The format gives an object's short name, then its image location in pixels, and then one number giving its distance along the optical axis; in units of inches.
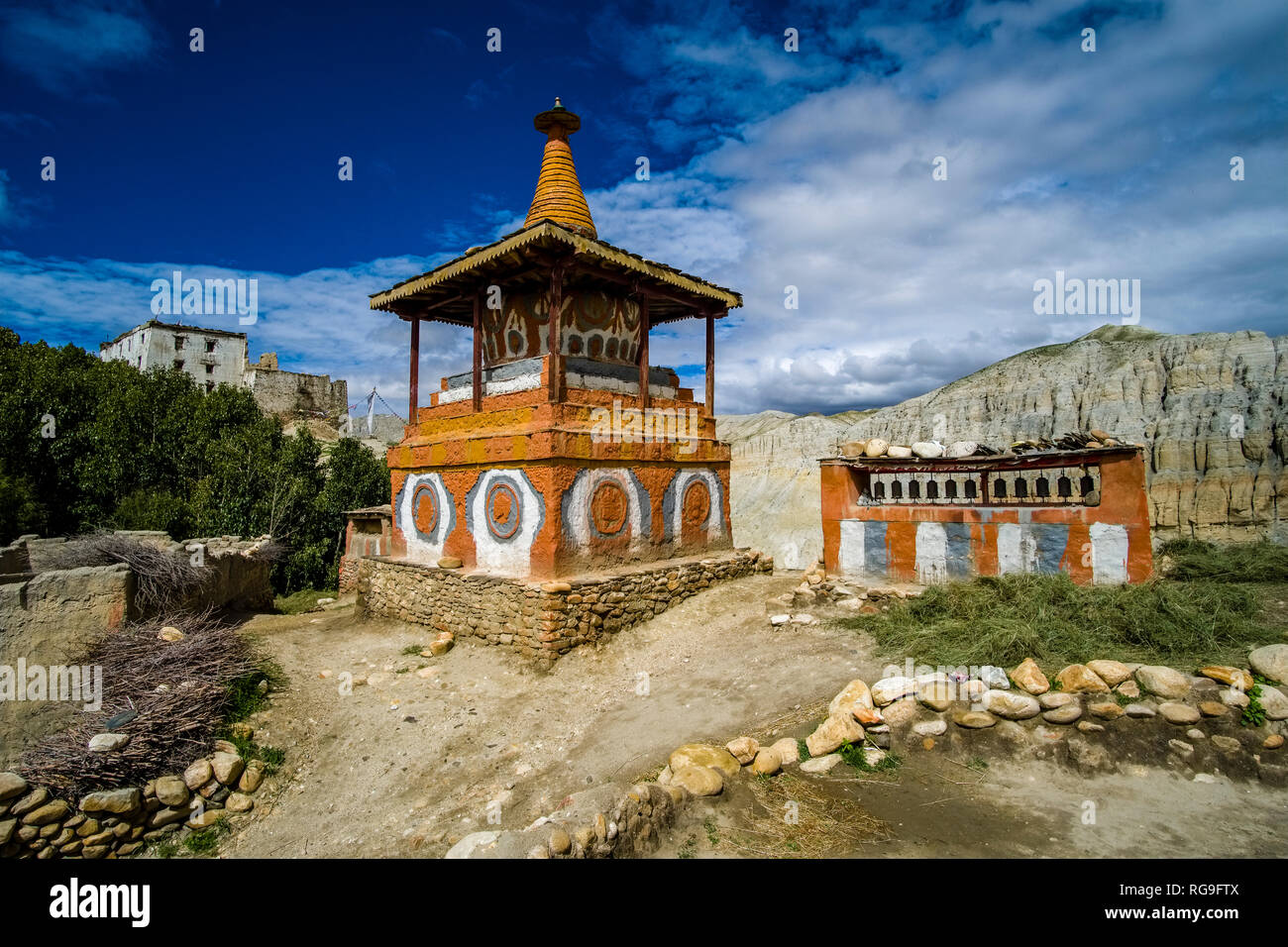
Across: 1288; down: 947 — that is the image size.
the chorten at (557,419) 430.9
